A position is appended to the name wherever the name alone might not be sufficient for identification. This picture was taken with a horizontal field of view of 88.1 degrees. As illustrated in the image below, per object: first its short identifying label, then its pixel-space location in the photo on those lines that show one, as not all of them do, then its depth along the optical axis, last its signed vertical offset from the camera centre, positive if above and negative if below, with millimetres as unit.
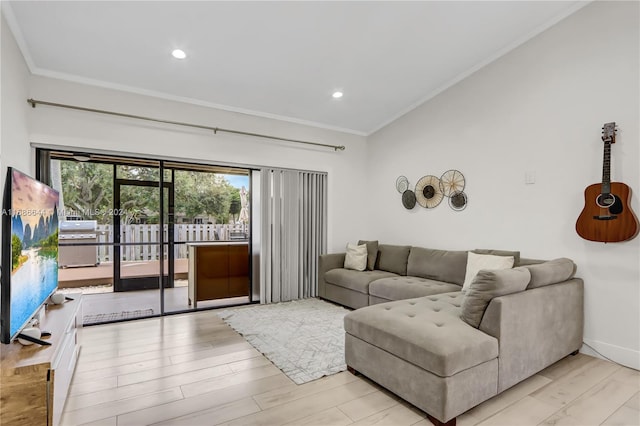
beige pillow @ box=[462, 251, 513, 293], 3188 -527
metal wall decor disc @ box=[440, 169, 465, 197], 4094 +358
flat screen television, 1579 -220
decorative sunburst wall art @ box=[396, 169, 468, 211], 4102 +262
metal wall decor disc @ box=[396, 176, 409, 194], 4855 +394
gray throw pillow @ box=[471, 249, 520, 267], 3262 -444
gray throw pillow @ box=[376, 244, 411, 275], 4449 -663
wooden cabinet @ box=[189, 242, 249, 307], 4594 -860
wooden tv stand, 1459 -791
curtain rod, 3214 +1035
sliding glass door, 3840 -201
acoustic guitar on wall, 2646 -1
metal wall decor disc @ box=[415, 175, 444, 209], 4391 +252
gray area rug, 2639 -1248
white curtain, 4617 -313
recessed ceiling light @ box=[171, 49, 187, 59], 3115 +1498
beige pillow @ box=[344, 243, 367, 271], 4660 -674
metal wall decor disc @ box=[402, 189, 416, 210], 4715 +162
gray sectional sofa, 1894 -827
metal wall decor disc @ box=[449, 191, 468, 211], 4039 +117
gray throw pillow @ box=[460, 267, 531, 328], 2104 -509
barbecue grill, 3822 -362
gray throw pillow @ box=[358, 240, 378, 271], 4738 -630
